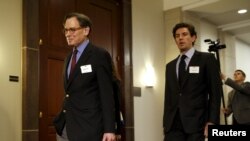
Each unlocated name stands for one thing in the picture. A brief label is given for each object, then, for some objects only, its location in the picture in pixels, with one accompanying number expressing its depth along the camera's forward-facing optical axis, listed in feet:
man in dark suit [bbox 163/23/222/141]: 7.83
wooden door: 13.44
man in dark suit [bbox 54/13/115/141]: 6.93
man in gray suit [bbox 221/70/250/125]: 16.31
